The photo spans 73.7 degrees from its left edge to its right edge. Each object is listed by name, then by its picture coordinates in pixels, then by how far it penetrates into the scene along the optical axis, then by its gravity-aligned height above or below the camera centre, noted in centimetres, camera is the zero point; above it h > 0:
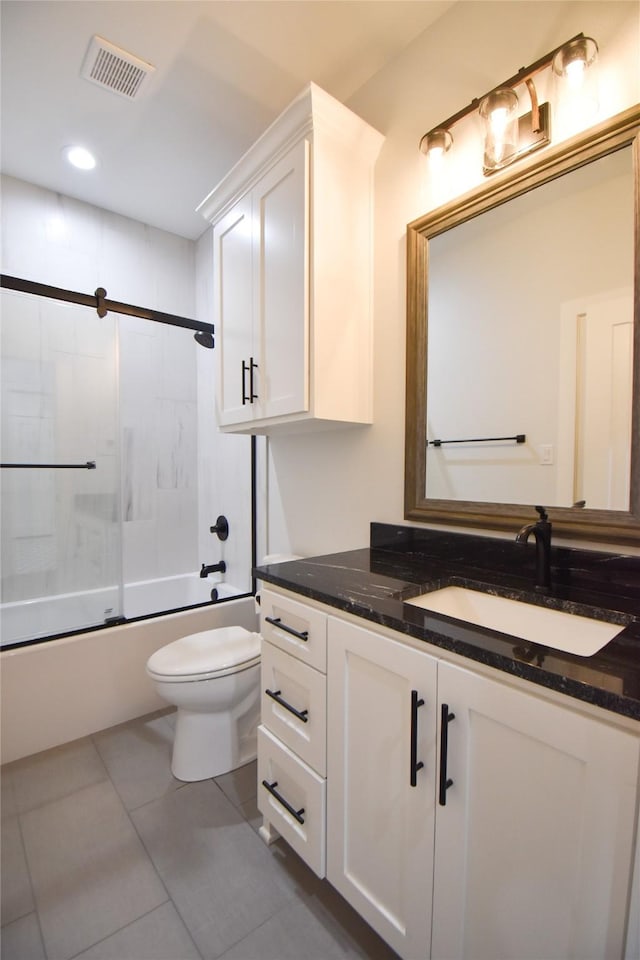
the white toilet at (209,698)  158 -87
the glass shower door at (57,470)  229 -1
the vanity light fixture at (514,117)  109 +100
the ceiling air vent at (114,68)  154 +152
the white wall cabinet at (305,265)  144 +75
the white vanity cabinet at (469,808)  61 -60
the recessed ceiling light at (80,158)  208 +155
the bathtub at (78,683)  177 -95
